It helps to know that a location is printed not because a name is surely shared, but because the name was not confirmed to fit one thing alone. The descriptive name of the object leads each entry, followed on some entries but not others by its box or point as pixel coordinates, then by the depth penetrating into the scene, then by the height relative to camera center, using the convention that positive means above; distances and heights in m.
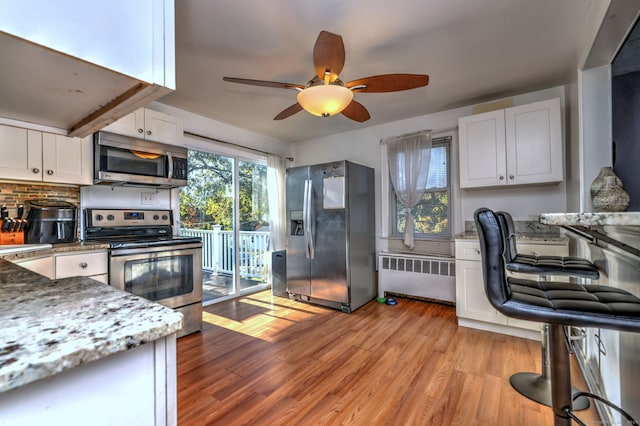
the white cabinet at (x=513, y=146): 2.61 +0.62
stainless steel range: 2.27 -0.36
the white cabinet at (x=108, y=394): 0.39 -0.27
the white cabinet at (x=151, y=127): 2.52 +0.83
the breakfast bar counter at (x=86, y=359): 0.38 -0.20
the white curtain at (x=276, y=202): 4.20 +0.18
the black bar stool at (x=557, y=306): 0.87 -0.31
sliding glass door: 3.49 -0.05
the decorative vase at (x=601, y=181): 1.71 +0.18
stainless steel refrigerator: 3.32 -0.25
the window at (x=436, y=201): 3.47 +0.14
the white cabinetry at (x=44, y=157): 2.04 +0.46
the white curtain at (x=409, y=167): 3.50 +0.56
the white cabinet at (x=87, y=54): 0.54 +0.35
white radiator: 3.37 -0.77
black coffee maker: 2.20 -0.03
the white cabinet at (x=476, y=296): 2.50 -0.78
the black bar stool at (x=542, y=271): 1.57 -0.32
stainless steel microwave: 2.41 +0.49
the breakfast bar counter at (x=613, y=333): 0.90 -0.54
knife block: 2.03 -0.14
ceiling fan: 1.73 +0.88
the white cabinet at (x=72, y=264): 1.83 -0.32
